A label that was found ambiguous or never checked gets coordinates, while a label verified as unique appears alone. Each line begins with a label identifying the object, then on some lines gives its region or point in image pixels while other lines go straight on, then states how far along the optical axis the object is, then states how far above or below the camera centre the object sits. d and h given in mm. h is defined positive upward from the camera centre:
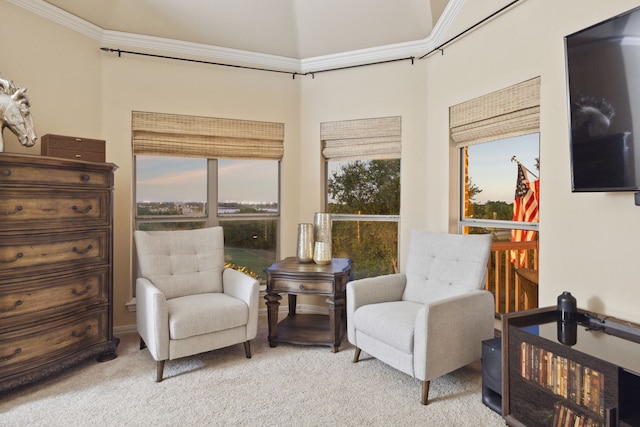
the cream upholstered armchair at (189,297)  2611 -634
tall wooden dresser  2355 -334
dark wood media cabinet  1532 -682
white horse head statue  2471 +677
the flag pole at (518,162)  2752 +412
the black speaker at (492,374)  2189 -914
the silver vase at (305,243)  3477 -244
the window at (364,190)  3812 +274
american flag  2771 +88
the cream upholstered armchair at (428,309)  2305 -636
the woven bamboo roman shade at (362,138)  3744 +785
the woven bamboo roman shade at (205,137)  3564 +779
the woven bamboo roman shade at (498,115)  2568 +754
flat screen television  1788 +564
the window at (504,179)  2721 +299
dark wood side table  3082 -601
